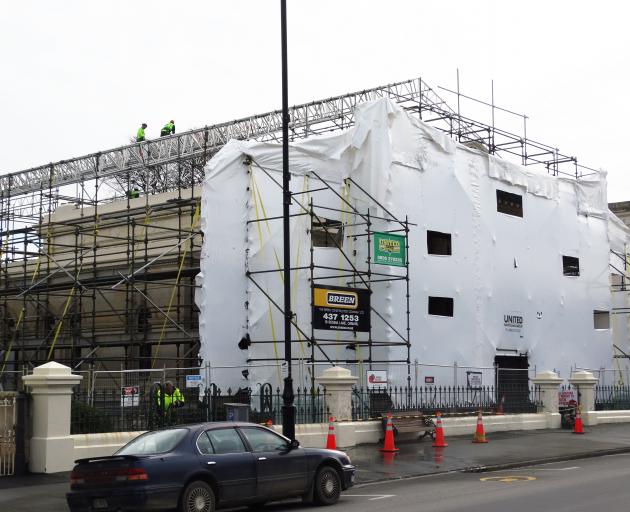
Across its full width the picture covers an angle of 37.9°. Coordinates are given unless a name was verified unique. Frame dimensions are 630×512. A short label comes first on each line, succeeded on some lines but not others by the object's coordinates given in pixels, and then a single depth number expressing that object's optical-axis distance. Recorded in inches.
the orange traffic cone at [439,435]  867.0
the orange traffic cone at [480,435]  925.2
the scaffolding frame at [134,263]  1285.7
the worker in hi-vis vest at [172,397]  810.8
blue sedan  471.2
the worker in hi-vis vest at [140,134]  1798.7
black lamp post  697.6
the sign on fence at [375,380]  1014.4
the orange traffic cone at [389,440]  835.4
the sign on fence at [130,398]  766.0
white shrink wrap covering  1122.0
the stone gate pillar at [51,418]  669.9
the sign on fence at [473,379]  1182.4
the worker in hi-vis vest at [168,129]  1795.0
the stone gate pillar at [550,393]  1116.5
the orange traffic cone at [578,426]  1048.8
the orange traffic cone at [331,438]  772.0
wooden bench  893.2
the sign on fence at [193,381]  997.8
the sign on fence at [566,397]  1171.3
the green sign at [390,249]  1108.5
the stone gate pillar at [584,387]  1165.7
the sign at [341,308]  1041.5
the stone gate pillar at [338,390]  861.2
